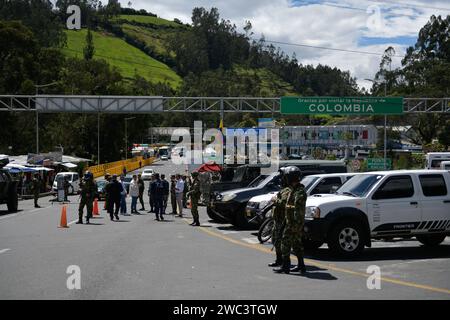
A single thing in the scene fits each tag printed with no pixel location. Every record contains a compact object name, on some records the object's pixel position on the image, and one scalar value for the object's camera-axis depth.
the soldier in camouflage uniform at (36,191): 32.64
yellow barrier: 66.42
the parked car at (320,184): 17.78
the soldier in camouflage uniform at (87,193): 22.61
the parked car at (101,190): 37.91
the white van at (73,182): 47.53
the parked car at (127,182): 38.19
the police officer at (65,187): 38.28
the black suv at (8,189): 27.83
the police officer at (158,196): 24.47
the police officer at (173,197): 27.16
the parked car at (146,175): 65.29
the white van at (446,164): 36.94
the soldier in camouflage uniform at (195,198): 21.62
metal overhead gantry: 49.72
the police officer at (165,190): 24.80
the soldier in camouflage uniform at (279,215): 11.27
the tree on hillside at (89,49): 154.12
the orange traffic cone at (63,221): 21.36
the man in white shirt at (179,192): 26.25
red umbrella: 35.72
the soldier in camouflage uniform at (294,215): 10.73
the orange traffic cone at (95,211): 27.21
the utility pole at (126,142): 93.21
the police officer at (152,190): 24.55
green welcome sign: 47.88
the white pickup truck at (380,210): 13.30
